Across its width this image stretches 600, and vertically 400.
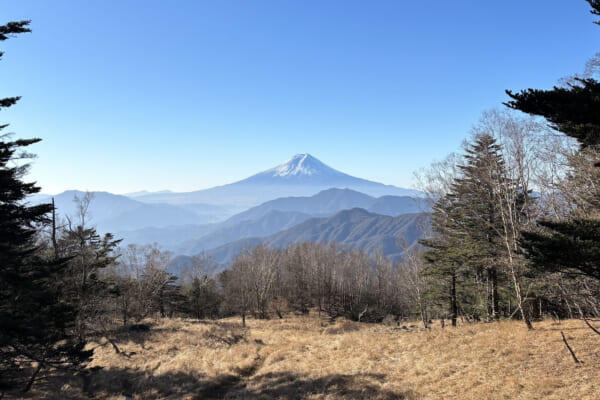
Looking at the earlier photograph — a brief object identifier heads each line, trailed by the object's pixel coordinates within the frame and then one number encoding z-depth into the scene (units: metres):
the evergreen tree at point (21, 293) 10.31
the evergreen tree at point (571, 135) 4.20
